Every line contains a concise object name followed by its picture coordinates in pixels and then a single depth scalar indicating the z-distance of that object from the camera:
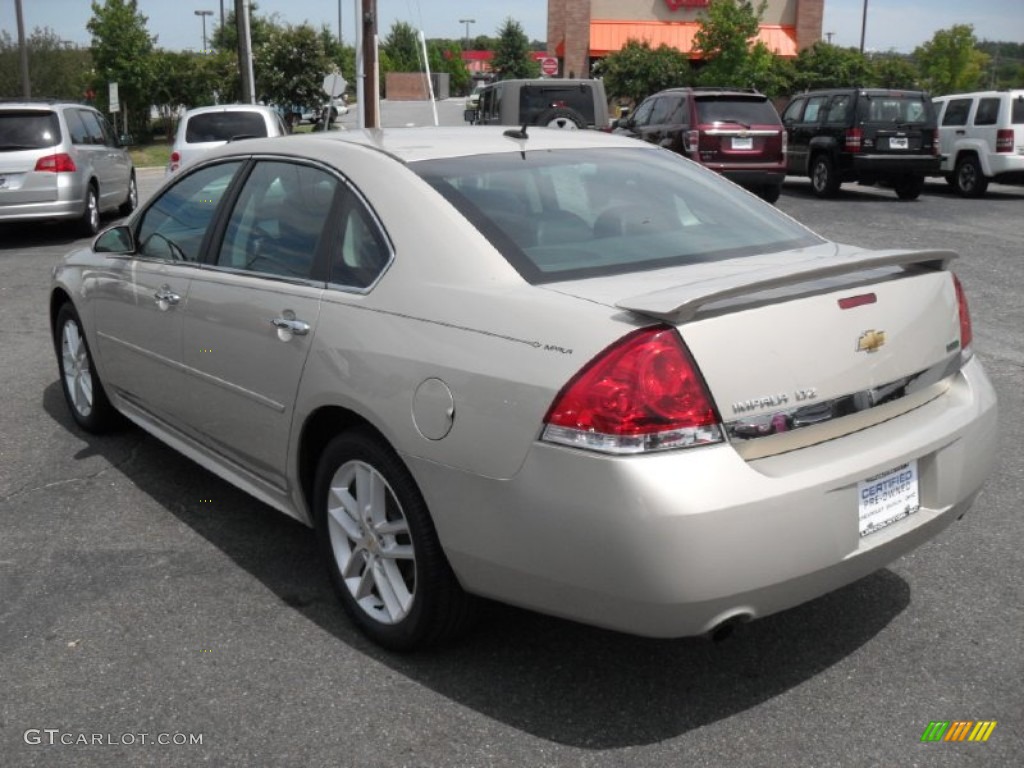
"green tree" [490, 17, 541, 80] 80.75
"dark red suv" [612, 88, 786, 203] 17.12
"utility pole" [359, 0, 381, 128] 23.39
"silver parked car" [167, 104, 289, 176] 16.80
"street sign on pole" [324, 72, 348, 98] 31.62
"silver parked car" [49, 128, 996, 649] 2.79
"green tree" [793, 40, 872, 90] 41.97
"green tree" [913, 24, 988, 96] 48.06
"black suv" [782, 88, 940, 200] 18.44
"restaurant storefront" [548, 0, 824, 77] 50.56
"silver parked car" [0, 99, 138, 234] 13.63
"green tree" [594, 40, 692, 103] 44.31
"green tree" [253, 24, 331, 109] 48.25
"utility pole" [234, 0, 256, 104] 29.16
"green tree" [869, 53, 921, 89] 43.81
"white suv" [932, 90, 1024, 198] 18.72
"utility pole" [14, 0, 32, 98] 36.12
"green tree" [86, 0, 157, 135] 42.31
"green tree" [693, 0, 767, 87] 37.53
